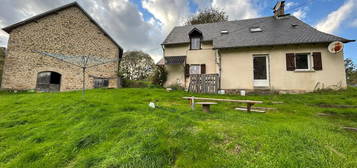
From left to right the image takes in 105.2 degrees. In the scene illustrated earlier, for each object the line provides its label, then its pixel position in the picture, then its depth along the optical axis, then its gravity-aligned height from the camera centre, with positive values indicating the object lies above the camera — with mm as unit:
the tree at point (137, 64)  20416 +3561
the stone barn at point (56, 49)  9594 +3042
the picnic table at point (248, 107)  4316 -605
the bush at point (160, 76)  11477 +975
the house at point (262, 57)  7918 +2109
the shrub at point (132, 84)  14398 +363
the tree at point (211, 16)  19125 +10161
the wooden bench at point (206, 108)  4211 -626
